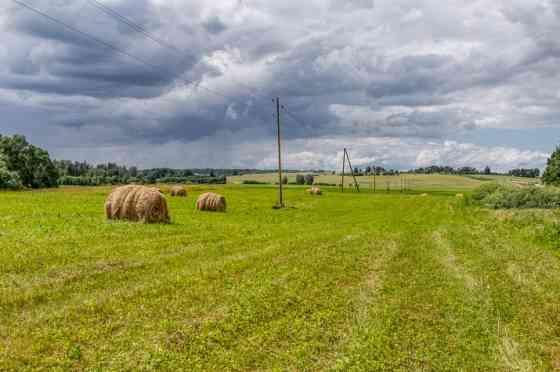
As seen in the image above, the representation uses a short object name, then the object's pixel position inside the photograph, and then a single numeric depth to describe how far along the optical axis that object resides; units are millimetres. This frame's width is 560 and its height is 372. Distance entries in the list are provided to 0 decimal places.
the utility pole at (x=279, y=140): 47075
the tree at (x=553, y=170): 88625
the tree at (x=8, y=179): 70062
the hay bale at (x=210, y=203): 35688
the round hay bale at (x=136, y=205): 23469
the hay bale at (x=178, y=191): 61000
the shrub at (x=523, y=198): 43803
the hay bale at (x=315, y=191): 80888
